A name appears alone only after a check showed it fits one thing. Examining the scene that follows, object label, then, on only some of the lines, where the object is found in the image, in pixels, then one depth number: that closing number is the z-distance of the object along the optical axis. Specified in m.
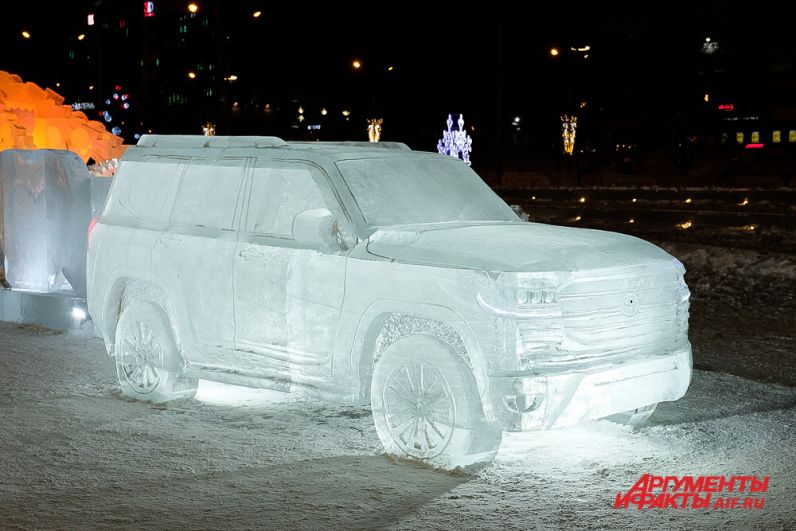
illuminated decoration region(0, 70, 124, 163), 19.36
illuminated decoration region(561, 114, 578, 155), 52.41
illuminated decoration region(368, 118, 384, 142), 57.56
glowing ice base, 12.30
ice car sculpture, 6.10
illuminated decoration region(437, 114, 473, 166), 55.47
